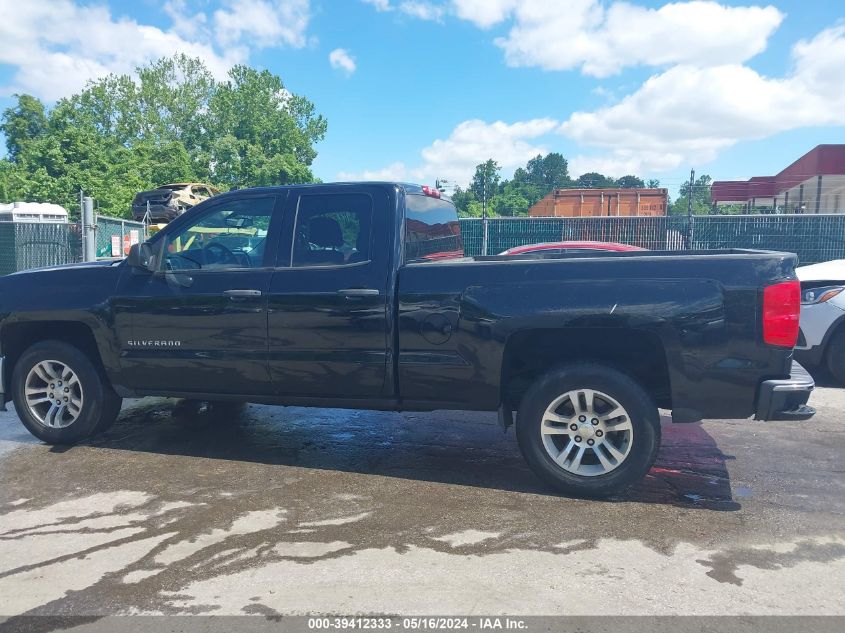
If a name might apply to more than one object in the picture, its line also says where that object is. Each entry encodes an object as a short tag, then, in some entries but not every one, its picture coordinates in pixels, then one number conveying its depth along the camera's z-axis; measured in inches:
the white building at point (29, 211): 954.7
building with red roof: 791.1
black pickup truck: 160.2
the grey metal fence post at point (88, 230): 463.2
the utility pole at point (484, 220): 623.5
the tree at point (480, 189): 621.0
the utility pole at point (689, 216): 580.1
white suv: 294.0
